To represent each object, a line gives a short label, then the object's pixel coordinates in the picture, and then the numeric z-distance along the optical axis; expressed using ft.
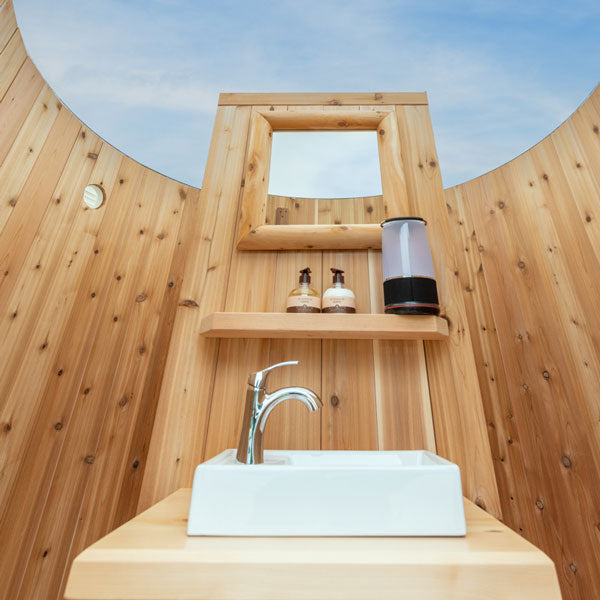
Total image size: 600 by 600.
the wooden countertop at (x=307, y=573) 1.41
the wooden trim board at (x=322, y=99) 4.05
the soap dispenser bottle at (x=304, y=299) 3.05
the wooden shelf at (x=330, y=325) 2.88
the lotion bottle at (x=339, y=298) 3.07
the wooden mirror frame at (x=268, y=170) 3.52
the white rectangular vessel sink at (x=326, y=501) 1.77
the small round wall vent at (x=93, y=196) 5.59
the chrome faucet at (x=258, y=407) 2.38
